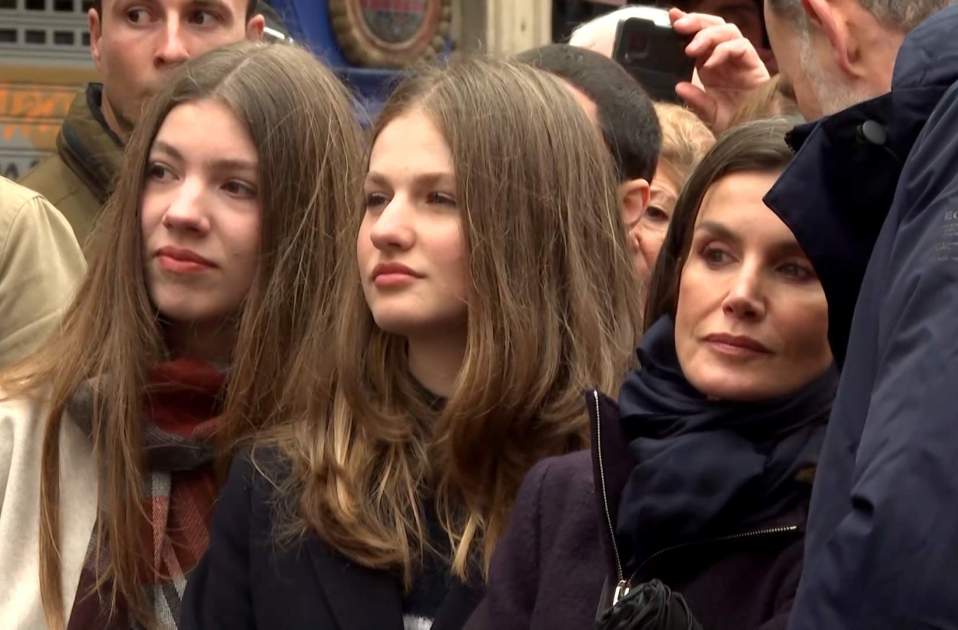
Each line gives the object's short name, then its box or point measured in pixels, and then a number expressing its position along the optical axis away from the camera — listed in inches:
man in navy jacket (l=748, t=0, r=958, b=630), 154.9
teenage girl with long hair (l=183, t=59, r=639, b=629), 250.1
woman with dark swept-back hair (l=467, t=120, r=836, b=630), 200.4
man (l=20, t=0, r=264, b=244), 350.3
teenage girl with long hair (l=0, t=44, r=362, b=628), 277.0
